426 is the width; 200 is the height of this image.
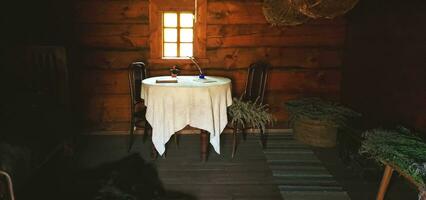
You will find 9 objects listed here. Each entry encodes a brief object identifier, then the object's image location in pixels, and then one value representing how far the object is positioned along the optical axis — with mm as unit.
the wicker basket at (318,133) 4445
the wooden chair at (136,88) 4137
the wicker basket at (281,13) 4164
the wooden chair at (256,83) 4338
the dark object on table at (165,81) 3871
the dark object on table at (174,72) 4219
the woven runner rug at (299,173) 3154
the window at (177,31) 4824
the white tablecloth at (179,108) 3594
